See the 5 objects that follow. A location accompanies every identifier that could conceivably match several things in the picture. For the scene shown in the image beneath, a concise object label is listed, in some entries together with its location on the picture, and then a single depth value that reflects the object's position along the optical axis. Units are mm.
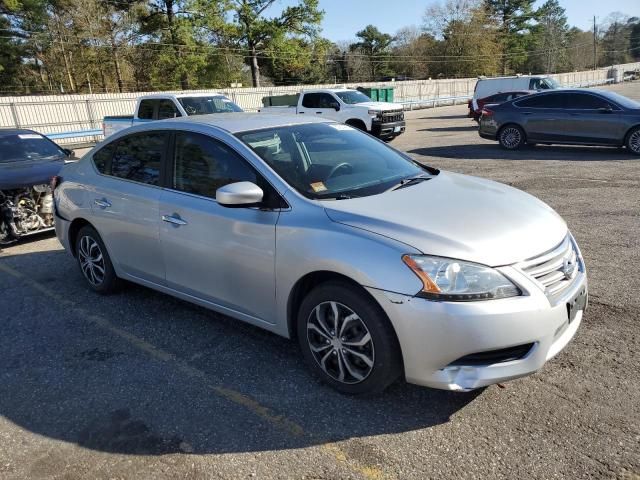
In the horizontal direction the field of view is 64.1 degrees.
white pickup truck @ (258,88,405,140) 16922
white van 23594
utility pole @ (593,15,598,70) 94788
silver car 2703
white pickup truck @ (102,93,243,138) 13078
